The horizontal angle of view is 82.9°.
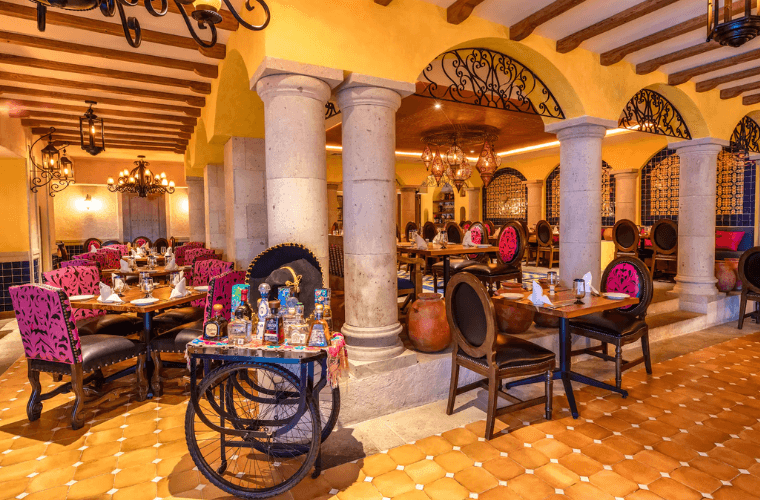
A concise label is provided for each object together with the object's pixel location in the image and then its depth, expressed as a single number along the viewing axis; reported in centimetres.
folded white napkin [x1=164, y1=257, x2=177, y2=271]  602
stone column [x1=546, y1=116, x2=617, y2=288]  456
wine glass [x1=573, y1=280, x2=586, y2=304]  343
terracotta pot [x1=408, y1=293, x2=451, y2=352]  350
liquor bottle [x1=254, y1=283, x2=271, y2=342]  232
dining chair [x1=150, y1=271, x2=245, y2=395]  339
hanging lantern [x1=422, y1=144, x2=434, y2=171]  749
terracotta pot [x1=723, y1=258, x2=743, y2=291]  618
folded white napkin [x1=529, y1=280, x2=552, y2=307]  331
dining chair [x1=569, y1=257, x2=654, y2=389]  354
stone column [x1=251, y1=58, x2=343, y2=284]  296
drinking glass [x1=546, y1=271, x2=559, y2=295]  381
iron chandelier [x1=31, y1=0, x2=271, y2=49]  137
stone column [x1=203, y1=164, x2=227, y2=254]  702
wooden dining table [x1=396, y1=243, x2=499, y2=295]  548
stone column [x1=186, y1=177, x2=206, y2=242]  948
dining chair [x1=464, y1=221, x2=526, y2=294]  546
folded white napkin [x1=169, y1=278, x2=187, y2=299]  384
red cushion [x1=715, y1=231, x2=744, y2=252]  852
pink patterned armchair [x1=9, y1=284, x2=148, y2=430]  295
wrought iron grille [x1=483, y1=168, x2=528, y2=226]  1377
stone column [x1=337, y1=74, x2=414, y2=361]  320
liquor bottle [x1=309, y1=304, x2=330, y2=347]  226
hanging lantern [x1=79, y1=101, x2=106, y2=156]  503
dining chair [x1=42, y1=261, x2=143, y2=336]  389
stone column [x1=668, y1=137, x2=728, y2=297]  589
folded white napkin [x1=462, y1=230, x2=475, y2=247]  601
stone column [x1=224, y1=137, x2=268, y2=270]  536
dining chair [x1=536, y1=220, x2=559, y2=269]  983
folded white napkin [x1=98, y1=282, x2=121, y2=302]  365
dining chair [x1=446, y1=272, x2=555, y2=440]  279
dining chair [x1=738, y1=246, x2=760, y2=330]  543
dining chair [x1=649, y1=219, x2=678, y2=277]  719
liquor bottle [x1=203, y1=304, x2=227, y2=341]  235
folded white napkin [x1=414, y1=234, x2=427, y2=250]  592
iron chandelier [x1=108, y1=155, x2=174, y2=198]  862
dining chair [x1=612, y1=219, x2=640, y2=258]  750
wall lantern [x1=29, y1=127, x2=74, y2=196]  689
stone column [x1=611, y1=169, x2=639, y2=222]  1047
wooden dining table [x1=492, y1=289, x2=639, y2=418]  315
